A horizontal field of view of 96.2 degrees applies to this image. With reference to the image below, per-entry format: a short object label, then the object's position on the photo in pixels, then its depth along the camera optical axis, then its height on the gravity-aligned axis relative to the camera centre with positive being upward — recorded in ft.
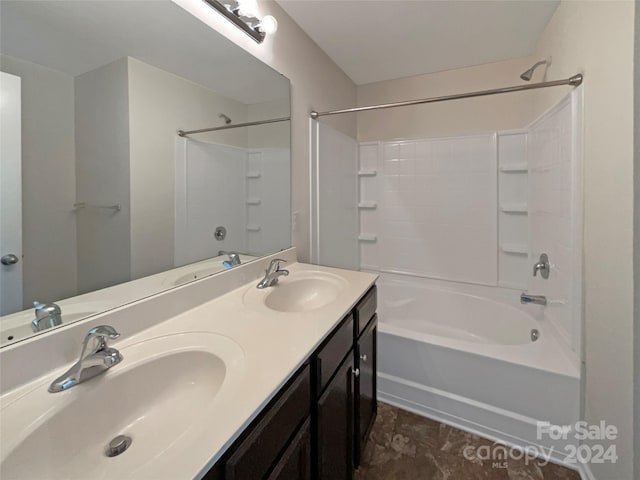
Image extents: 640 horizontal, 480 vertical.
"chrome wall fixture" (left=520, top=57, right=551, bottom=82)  5.91 +3.39
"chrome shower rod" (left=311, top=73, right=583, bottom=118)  4.45 +2.53
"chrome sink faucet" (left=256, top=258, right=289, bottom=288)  4.38 -0.67
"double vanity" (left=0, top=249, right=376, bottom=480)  1.68 -1.17
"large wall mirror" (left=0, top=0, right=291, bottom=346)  2.25 +0.79
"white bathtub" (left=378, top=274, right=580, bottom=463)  4.57 -2.56
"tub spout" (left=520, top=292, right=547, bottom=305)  5.86 -1.38
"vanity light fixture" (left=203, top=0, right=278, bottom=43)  4.03 +3.28
